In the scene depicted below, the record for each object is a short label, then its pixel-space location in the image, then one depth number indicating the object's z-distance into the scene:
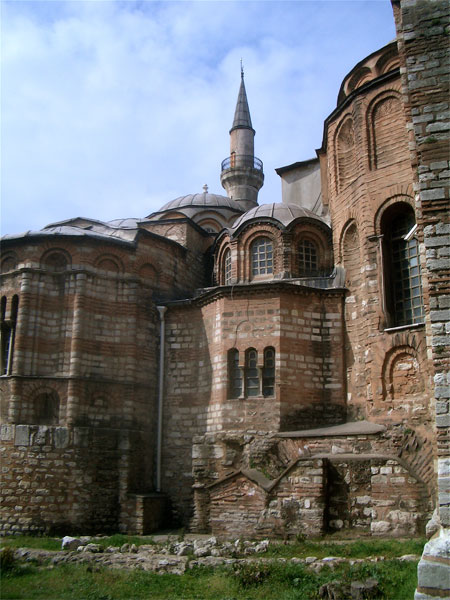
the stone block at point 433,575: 6.64
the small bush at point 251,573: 10.45
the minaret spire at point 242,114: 34.94
